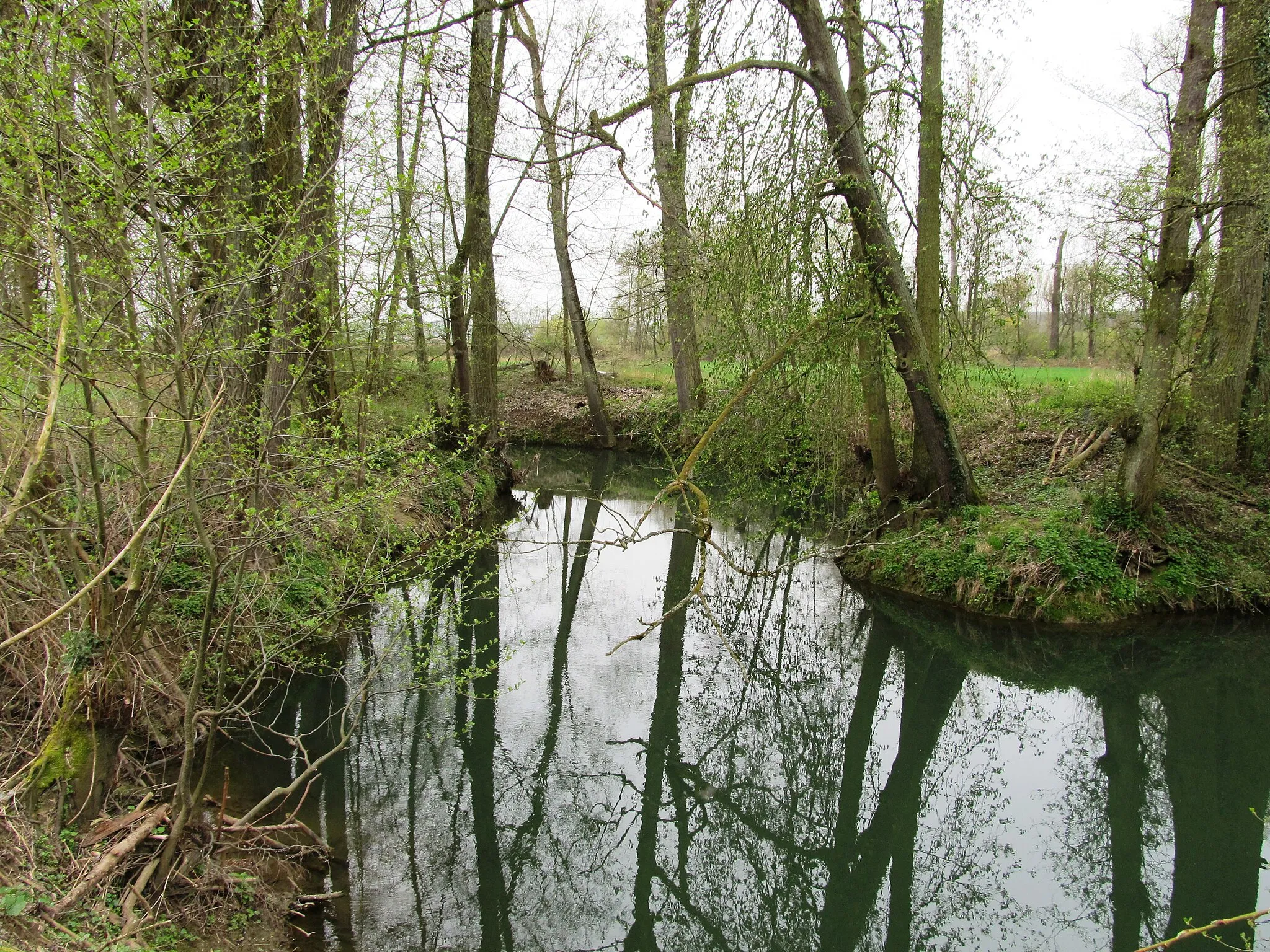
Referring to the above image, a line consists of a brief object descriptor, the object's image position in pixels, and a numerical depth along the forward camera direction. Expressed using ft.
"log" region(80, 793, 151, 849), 11.50
